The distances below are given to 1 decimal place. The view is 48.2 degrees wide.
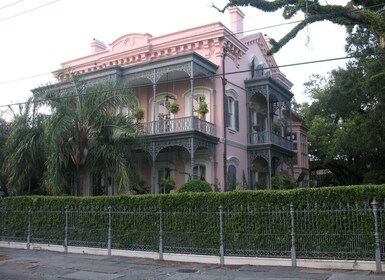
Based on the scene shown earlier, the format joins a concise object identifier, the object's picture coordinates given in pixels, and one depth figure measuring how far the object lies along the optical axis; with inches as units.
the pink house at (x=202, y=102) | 801.6
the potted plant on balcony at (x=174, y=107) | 780.0
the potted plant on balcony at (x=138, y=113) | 810.0
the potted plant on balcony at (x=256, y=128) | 962.1
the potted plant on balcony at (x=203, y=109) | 792.9
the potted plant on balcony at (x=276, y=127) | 1008.2
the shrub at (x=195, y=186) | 695.7
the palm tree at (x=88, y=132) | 684.7
